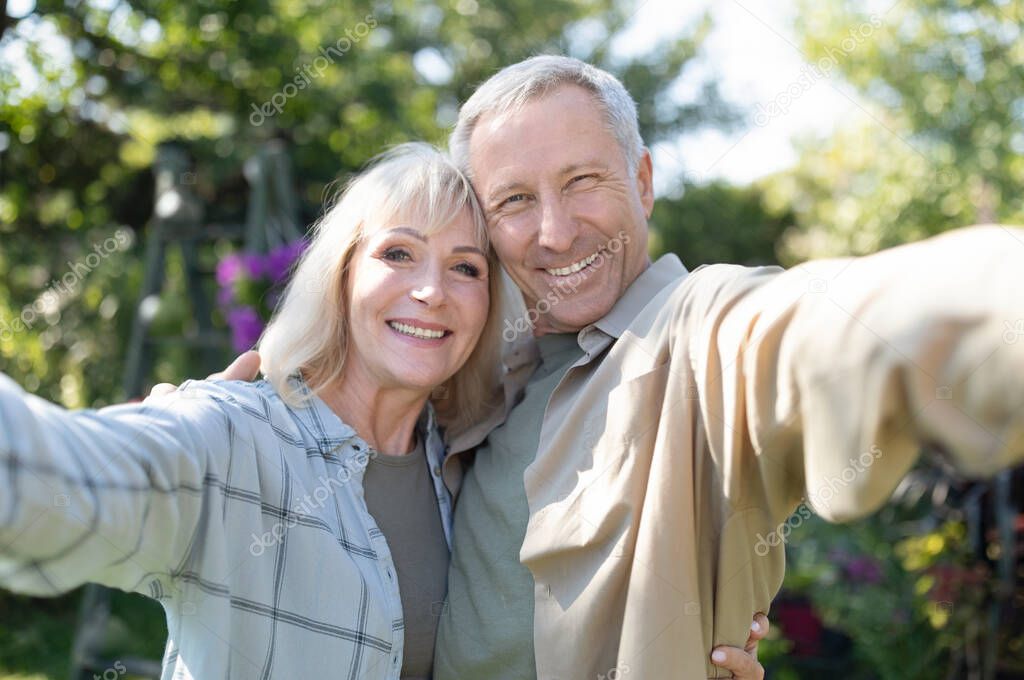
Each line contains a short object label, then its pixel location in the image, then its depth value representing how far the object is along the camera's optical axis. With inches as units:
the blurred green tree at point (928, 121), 313.7
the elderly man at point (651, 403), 37.8
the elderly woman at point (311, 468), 44.4
